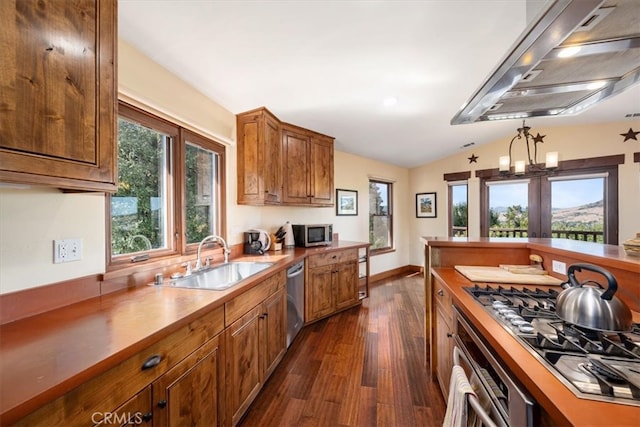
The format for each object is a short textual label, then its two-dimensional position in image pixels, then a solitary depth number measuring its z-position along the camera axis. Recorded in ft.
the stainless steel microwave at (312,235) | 11.35
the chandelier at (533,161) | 8.85
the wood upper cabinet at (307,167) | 10.61
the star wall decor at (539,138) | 13.67
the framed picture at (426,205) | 18.47
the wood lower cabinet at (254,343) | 5.03
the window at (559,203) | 12.37
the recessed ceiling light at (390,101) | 8.64
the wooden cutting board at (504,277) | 5.12
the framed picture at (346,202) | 15.11
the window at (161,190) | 5.53
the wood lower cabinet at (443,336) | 5.08
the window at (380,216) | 17.44
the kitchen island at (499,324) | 1.89
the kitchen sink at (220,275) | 6.00
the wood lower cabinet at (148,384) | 2.35
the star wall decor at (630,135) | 11.65
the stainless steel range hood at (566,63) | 2.62
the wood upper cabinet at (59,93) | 2.66
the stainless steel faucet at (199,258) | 6.61
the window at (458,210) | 16.98
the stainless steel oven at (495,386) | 2.24
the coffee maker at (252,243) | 9.41
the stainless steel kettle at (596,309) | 2.80
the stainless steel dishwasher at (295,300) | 8.40
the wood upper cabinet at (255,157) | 9.05
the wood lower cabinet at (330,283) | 10.18
